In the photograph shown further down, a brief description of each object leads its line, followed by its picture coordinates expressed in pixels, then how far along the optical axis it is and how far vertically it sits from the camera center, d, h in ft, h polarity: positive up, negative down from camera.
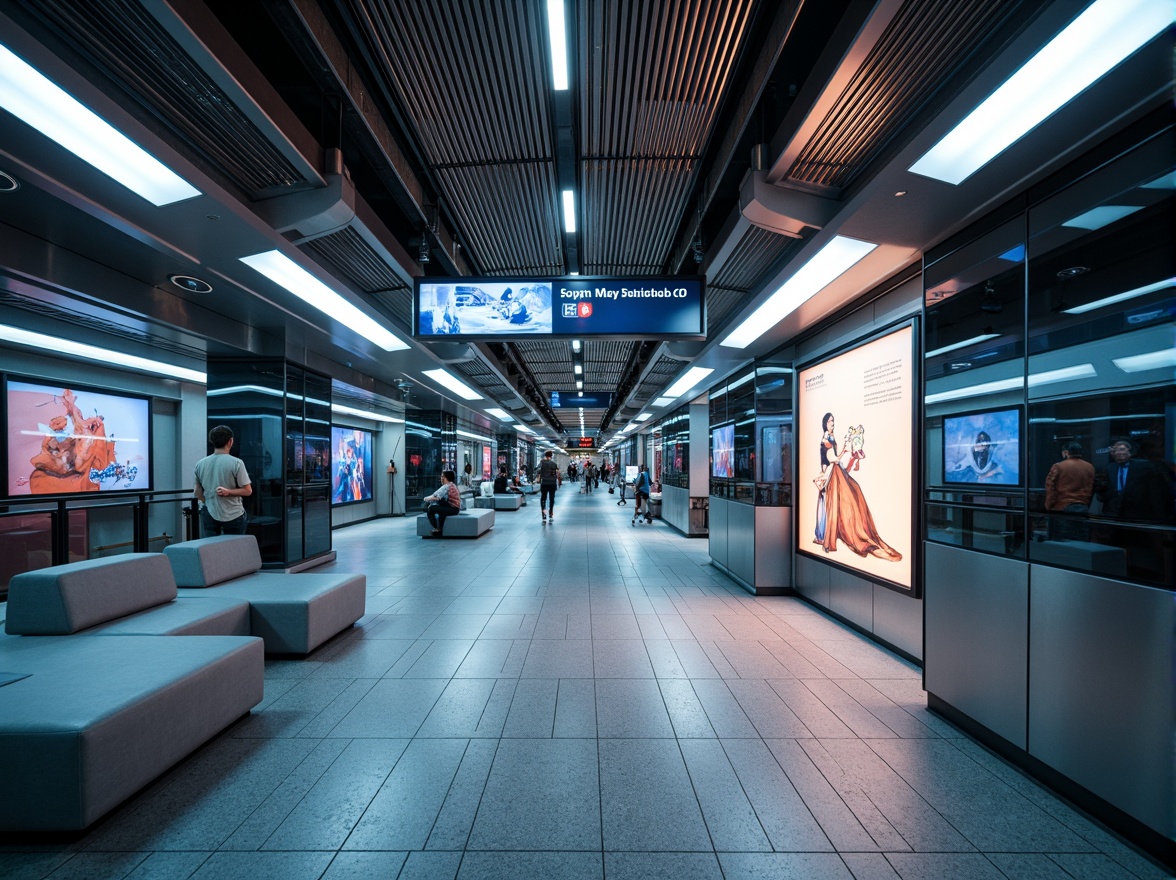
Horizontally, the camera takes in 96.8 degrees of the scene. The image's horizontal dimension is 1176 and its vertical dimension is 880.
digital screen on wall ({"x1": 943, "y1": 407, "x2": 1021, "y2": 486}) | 9.02 -0.07
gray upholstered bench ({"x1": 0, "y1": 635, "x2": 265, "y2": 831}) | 6.51 -3.80
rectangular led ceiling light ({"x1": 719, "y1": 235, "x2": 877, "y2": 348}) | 11.44 +4.13
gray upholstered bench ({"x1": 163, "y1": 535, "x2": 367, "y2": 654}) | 13.16 -3.99
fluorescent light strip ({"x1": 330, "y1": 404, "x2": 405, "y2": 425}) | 40.95 +2.54
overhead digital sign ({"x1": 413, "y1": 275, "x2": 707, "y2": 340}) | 14.57 +3.83
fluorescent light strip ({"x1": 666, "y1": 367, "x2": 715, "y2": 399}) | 25.99 +3.48
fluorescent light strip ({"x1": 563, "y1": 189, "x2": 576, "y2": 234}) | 13.78 +6.47
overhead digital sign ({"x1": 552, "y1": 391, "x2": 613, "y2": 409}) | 48.06 +4.14
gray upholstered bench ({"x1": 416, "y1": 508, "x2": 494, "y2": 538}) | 36.68 -5.85
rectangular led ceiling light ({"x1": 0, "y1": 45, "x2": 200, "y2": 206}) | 7.04 +4.76
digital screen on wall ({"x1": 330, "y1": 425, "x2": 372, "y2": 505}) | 41.99 -1.88
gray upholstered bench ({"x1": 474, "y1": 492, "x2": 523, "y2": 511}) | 56.65 -6.59
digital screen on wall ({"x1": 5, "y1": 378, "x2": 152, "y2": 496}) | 21.35 +0.16
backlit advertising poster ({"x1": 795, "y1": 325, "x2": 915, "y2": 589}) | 13.67 -0.46
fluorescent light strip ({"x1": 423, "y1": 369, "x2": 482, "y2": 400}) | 28.73 +3.75
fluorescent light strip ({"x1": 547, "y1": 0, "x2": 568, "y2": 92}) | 8.05 +6.65
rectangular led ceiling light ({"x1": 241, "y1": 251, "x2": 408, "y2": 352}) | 13.22 +4.45
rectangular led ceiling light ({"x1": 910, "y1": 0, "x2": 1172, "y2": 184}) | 5.54 +4.43
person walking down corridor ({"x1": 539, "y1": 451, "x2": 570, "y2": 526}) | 46.73 -3.38
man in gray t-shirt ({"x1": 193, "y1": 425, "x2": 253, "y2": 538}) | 16.99 -1.27
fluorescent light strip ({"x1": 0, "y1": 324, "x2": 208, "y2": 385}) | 20.66 +4.07
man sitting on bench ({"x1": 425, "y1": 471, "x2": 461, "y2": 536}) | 36.65 -4.28
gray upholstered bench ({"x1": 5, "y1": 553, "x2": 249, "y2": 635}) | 10.07 -3.35
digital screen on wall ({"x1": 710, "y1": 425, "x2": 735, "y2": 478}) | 24.97 -0.39
